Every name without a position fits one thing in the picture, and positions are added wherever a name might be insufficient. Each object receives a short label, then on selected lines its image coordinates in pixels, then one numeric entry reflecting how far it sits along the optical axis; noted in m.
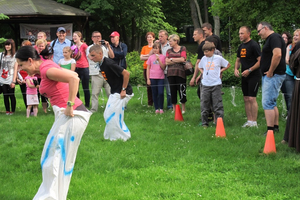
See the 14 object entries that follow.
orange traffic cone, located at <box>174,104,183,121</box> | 9.96
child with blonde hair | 10.88
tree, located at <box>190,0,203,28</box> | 33.84
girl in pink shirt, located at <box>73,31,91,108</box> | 11.83
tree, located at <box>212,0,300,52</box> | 16.19
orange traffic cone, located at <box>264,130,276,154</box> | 6.97
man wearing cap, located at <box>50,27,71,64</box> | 11.40
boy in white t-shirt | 9.00
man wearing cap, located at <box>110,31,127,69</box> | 11.48
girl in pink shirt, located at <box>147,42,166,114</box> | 11.09
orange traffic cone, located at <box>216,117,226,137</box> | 8.26
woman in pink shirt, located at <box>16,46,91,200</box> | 4.71
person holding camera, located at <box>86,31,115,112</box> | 11.20
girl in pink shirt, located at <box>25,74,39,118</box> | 10.60
